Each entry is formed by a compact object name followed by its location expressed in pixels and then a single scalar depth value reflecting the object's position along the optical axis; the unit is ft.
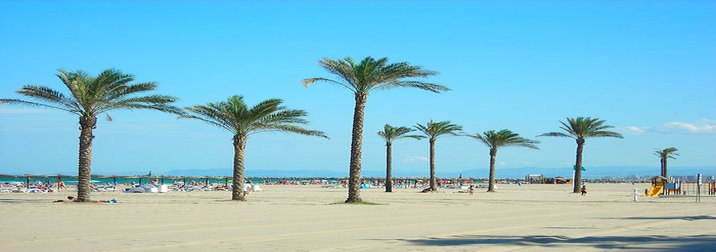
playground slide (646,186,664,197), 144.15
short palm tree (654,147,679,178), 297.55
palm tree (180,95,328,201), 107.65
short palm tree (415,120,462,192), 182.91
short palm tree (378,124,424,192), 182.19
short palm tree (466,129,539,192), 202.59
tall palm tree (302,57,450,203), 96.63
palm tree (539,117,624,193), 181.06
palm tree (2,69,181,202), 89.66
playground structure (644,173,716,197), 144.97
